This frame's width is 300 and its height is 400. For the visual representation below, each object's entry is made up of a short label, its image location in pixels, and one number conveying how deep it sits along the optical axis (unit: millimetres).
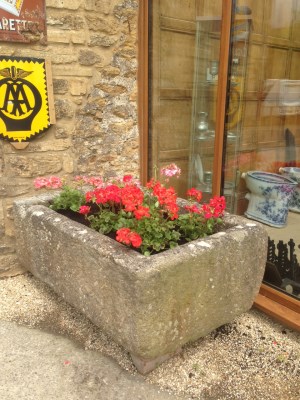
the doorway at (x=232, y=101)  2357
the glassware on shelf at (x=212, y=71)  2460
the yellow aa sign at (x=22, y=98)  2340
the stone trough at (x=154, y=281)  1486
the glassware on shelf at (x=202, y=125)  2686
